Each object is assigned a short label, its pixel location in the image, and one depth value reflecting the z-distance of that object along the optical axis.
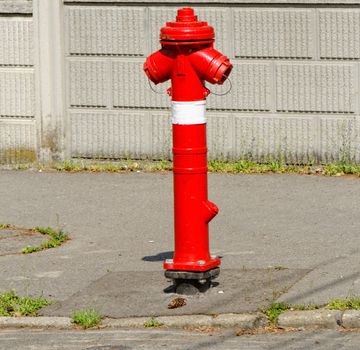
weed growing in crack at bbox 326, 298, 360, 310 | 11.43
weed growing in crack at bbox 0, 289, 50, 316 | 12.05
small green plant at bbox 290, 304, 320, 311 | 11.51
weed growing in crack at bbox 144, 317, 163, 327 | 11.51
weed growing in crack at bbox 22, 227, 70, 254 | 14.81
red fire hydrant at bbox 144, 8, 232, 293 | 11.93
